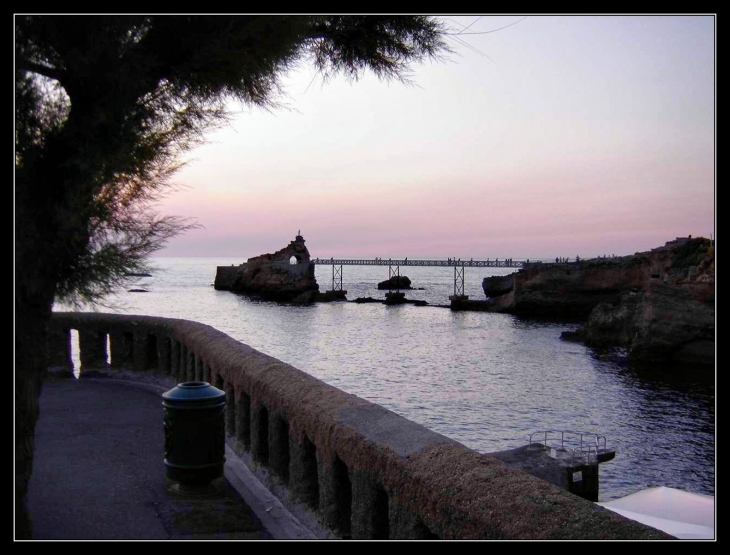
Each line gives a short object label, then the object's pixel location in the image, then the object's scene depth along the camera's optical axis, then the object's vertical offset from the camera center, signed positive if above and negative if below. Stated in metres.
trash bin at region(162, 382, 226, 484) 5.91 -1.47
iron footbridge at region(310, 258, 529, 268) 172.12 +3.90
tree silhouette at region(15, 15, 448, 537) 3.87 +0.93
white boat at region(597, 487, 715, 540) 13.96 -5.71
